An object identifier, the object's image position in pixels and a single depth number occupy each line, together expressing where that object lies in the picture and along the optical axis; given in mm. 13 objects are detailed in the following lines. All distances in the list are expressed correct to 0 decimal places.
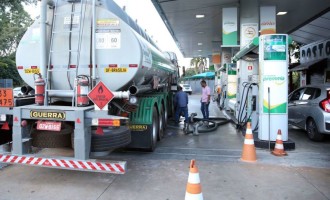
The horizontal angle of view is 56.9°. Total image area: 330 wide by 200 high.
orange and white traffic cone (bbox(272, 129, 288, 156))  6723
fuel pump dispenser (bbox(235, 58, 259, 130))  9086
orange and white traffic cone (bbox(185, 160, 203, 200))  3330
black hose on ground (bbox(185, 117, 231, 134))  9898
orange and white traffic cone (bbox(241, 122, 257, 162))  6273
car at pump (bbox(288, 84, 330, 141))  7711
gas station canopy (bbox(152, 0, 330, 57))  11766
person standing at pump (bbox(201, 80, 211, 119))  12218
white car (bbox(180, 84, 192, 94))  38375
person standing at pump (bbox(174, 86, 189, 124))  10836
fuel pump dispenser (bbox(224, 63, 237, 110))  15469
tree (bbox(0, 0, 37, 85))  19331
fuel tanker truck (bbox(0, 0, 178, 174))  4668
